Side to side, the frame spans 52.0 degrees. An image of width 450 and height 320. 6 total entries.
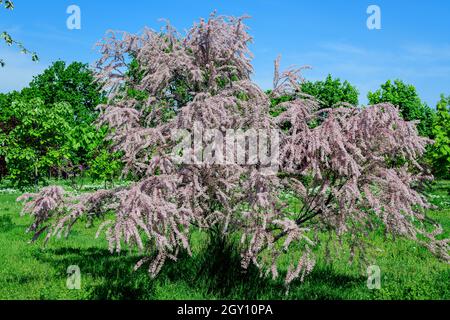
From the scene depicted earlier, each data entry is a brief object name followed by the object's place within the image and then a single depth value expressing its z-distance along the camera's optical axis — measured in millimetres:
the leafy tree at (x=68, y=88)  49156
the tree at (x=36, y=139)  18125
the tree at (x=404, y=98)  45031
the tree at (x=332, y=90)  48656
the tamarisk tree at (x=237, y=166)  6543
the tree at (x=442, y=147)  24078
